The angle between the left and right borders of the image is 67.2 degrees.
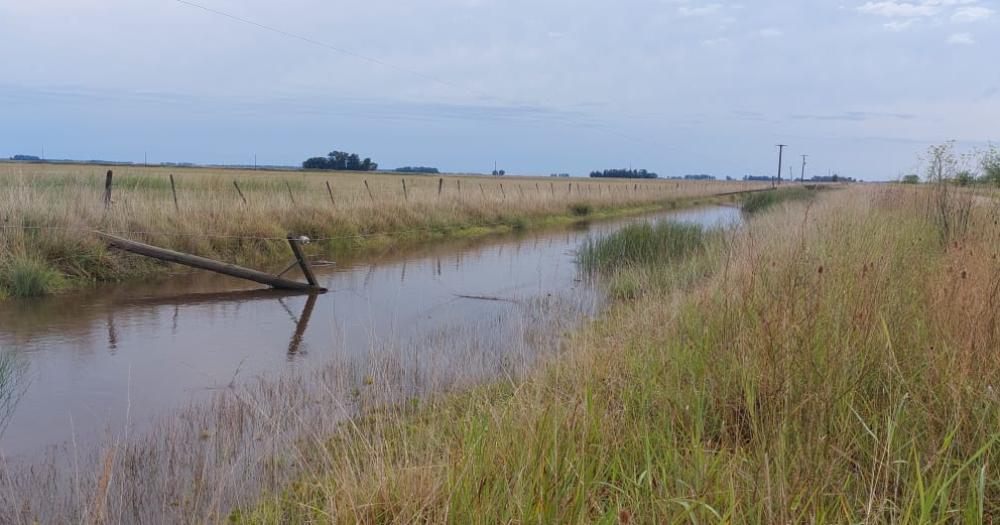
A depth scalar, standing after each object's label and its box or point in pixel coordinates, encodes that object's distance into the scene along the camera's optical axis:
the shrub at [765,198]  36.79
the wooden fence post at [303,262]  12.17
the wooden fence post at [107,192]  14.45
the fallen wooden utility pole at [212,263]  11.74
